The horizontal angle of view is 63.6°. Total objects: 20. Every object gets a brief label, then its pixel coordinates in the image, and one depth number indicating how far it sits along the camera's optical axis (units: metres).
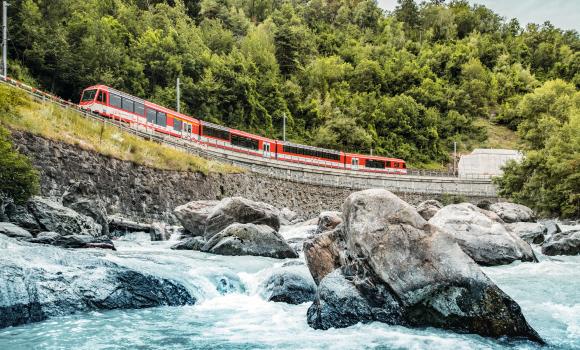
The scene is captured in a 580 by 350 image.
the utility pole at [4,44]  29.06
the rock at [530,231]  21.27
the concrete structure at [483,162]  66.56
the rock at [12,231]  12.91
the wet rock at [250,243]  15.85
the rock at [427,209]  22.38
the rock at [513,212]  29.28
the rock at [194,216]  21.67
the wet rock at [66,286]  8.14
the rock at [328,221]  13.96
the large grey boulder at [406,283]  7.61
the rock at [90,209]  19.77
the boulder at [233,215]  18.83
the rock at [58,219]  16.39
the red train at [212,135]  32.56
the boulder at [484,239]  14.30
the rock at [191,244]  17.47
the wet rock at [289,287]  10.30
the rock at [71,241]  13.02
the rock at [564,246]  17.84
